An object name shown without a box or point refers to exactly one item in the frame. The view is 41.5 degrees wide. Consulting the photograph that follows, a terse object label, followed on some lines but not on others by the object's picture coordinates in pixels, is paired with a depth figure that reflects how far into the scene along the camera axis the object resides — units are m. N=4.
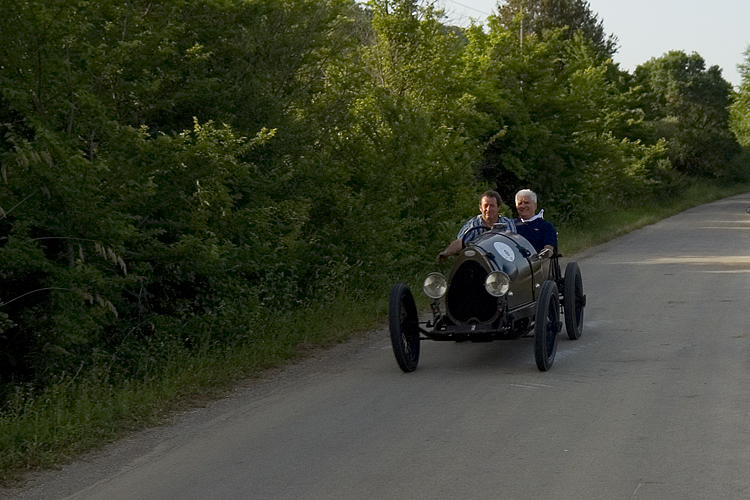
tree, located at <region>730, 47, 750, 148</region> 54.84
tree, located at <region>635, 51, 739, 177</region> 58.34
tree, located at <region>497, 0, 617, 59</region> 49.41
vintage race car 8.97
